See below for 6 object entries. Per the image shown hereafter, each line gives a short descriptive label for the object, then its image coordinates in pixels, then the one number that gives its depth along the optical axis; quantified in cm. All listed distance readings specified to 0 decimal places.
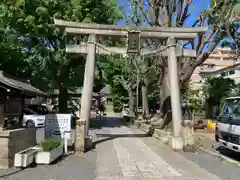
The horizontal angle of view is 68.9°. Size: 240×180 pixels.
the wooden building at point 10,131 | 479
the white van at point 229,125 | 593
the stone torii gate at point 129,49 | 720
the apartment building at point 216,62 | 3808
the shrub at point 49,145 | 522
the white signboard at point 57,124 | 666
